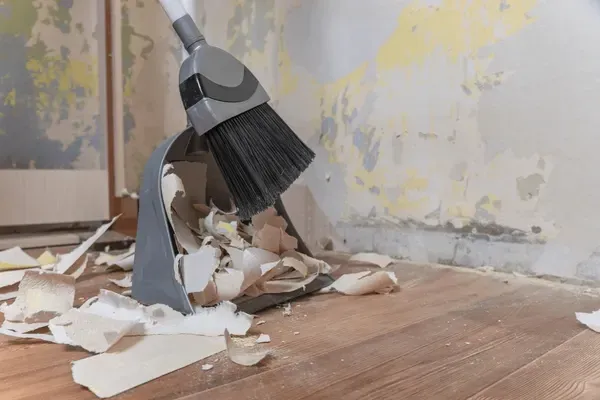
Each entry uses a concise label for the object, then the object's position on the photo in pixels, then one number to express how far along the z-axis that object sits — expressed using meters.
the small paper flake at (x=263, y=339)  0.57
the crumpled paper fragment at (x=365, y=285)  0.78
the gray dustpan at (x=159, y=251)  0.66
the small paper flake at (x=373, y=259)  1.01
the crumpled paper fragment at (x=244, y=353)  0.50
